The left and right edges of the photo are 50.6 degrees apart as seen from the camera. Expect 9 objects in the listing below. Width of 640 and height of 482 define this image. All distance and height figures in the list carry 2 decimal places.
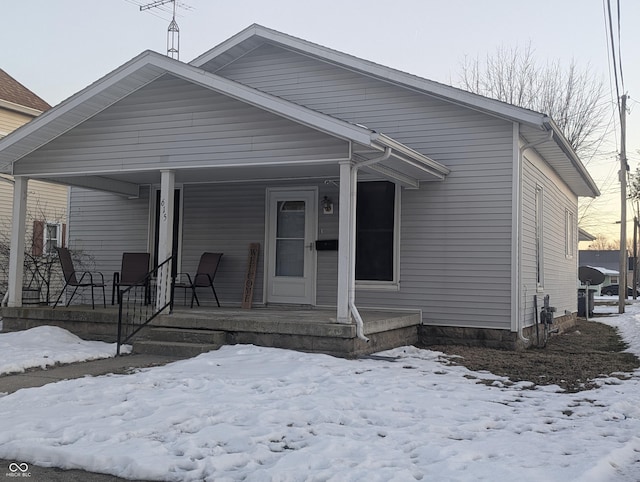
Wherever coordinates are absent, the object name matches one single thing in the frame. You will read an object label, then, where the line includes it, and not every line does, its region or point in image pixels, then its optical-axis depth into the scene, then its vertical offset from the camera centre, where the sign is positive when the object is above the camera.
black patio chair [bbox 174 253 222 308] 10.66 -0.09
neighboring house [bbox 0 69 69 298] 17.31 +1.70
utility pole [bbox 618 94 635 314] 22.48 +3.02
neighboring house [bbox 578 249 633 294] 69.44 +1.88
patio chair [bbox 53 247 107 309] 10.16 -0.06
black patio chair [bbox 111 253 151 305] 11.12 -0.09
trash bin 19.26 -0.79
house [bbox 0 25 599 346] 8.55 +1.35
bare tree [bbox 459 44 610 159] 26.09 +7.34
